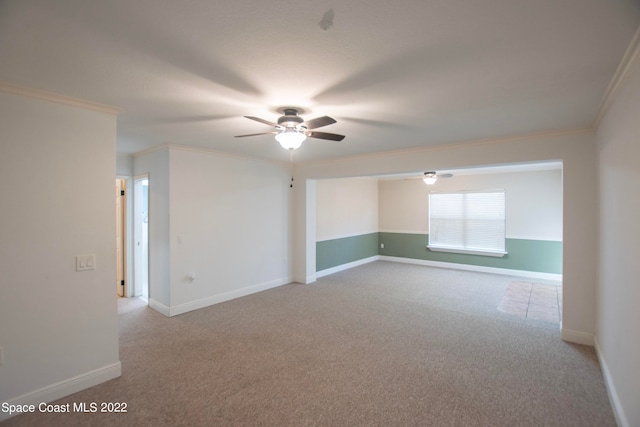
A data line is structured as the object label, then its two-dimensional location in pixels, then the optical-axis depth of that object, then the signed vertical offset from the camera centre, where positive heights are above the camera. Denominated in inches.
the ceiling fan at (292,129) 98.5 +28.6
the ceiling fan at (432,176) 244.5 +30.9
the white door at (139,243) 195.2 -21.1
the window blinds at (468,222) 267.0 -10.0
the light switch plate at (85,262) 97.7 -16.8
